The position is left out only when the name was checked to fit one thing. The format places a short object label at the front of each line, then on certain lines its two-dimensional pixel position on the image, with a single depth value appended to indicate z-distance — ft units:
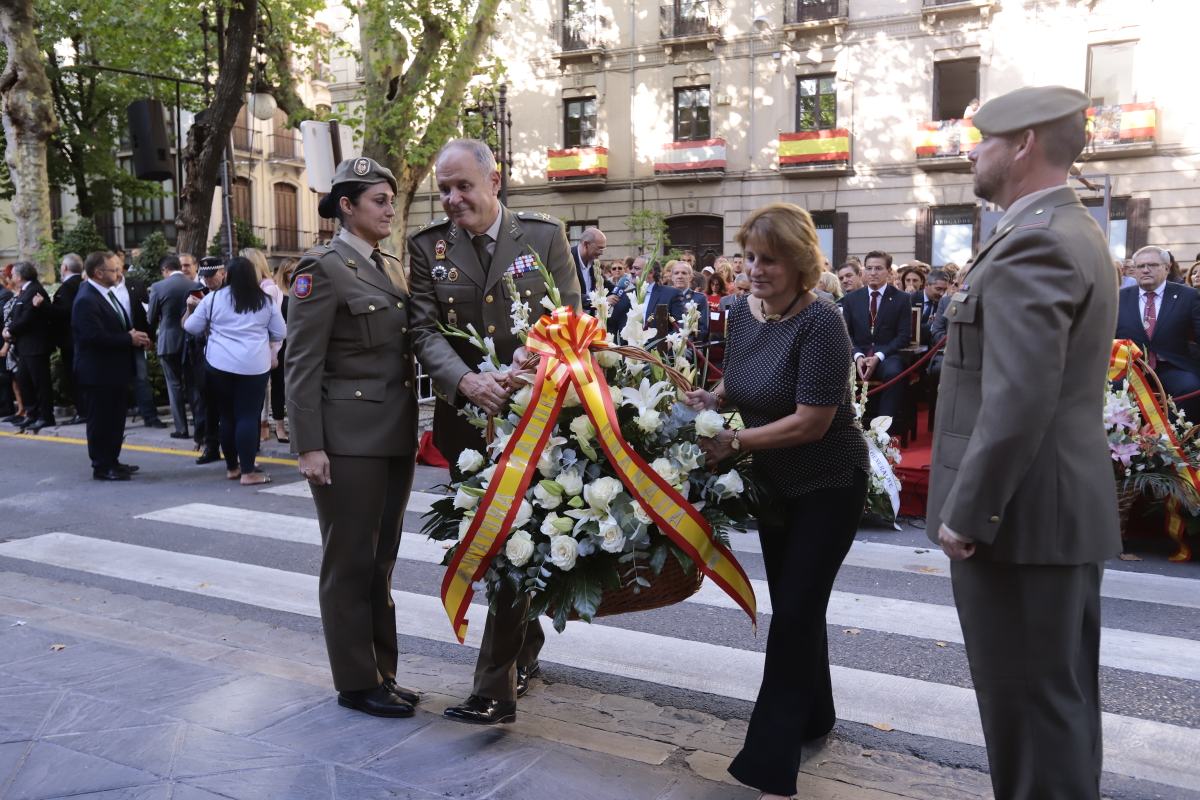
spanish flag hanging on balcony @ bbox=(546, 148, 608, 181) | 96.63
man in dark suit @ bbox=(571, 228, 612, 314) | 33.17
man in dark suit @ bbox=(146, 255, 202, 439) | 37.78
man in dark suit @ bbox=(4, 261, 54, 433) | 41.52
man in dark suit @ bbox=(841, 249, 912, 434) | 31.78
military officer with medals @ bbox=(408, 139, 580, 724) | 11.95
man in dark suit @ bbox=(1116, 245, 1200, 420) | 27.76
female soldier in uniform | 12.10
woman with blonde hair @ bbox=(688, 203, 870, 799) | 10.13
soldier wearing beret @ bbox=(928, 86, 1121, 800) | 7.86
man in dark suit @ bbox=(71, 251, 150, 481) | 30.99
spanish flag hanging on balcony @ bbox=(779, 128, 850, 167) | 86.07
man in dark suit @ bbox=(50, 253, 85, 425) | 40.96
